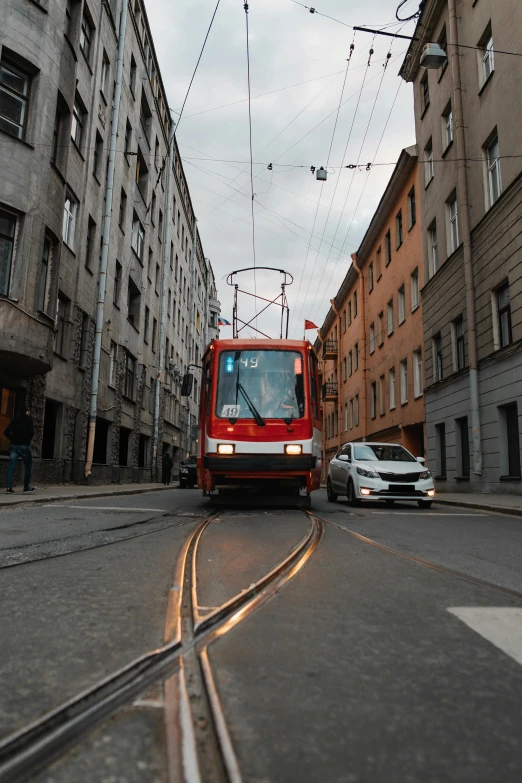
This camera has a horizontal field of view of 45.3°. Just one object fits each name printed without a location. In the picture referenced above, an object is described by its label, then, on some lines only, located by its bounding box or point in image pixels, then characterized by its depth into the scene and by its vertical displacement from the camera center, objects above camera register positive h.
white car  12.88 +0.29
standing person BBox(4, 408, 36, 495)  12.87 +0.87
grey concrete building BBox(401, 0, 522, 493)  16.14 +7.21
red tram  10.51 +1.17
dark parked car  25.08 +0.42
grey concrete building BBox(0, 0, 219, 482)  14.55 +7.93
